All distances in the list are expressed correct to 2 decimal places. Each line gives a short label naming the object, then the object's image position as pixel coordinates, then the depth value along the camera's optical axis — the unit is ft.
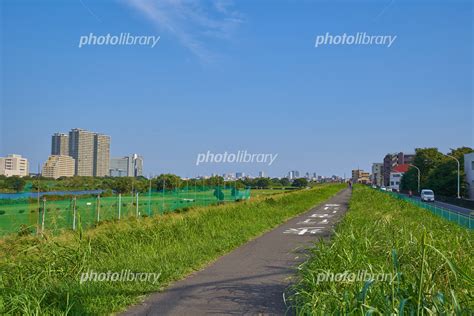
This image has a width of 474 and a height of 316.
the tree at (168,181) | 103.96
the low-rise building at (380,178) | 605.31
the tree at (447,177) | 198.49
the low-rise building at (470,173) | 189.57
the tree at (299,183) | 313.61
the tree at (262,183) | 222.28
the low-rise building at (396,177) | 435.53
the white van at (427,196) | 164.83
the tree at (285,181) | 311.39
